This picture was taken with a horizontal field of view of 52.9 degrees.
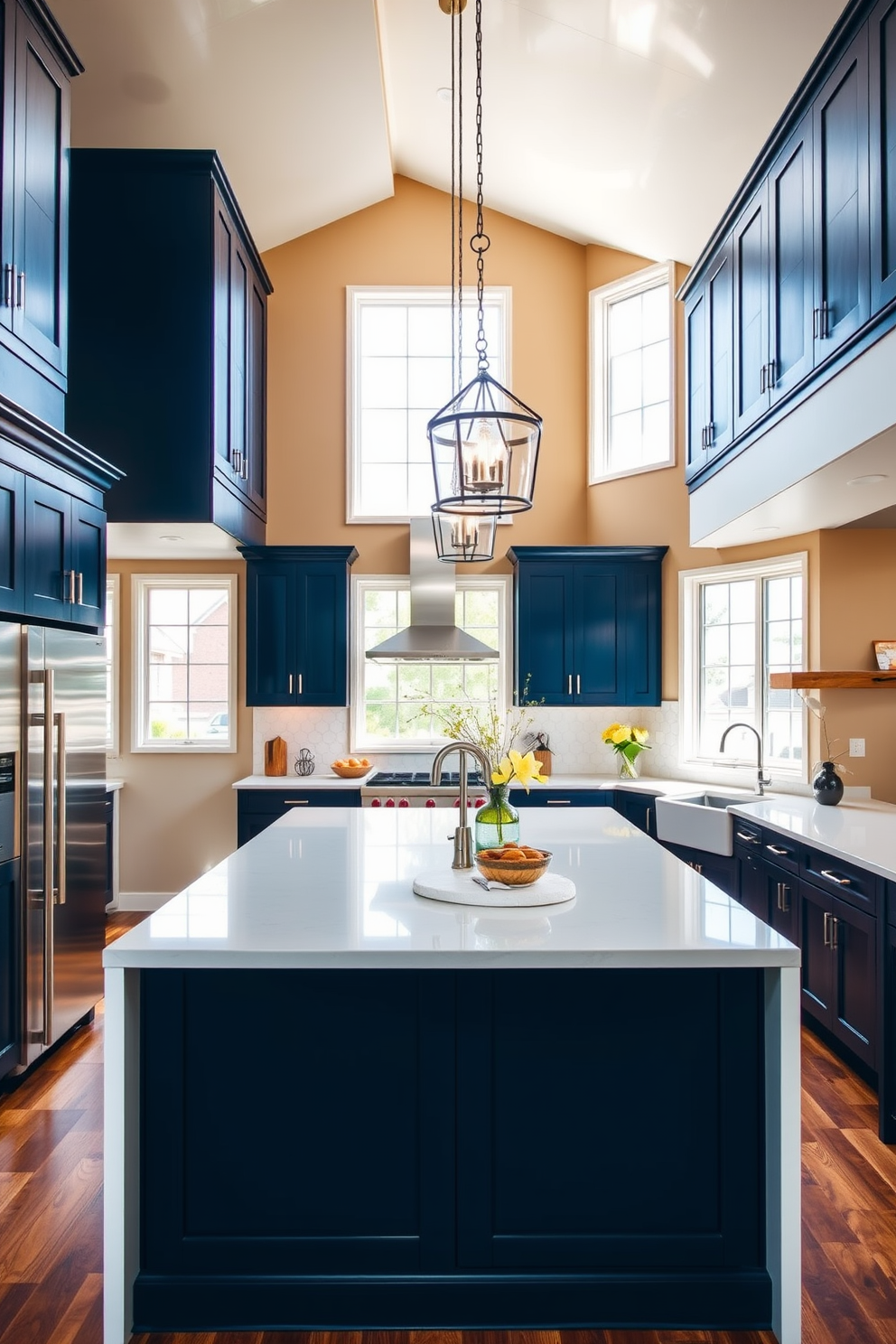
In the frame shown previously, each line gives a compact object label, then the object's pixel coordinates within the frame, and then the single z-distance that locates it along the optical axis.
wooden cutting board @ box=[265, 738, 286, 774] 6.14
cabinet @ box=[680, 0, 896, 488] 2.72
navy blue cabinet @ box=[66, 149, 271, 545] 4.50
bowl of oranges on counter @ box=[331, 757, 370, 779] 5.88
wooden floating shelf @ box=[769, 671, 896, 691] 4.28
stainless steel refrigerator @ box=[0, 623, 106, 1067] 3.31
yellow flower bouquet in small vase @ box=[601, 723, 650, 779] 5.88
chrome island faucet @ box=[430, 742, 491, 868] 2.50
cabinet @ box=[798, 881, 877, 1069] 3.12
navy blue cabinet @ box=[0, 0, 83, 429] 3.05
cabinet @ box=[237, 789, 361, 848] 5.64
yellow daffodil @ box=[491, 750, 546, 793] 2.61
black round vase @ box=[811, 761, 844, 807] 4.22
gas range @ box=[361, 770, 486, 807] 5.43
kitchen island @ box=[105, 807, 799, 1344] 2.07
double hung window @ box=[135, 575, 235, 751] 6.30
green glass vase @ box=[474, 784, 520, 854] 2.62
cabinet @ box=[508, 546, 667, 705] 5.98
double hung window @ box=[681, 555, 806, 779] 5.06
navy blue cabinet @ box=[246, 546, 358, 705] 5.95
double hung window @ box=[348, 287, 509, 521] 6.44
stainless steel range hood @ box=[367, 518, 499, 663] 5.93
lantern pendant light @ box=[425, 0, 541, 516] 2.20
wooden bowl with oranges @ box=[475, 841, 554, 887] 2.41
